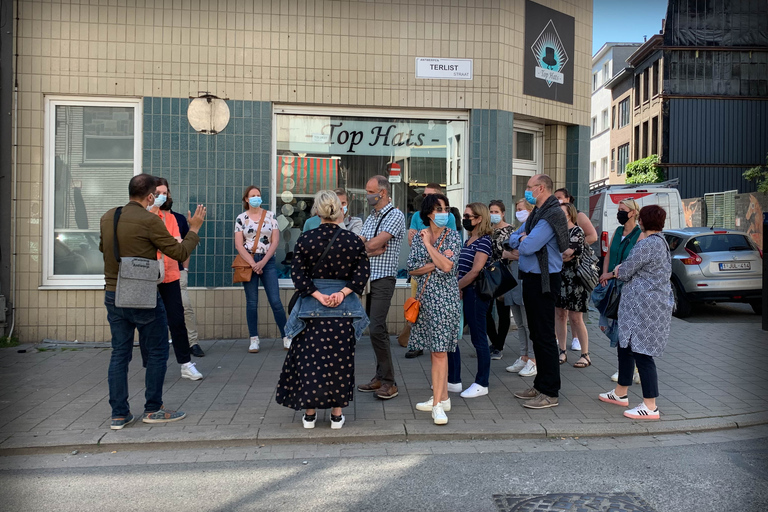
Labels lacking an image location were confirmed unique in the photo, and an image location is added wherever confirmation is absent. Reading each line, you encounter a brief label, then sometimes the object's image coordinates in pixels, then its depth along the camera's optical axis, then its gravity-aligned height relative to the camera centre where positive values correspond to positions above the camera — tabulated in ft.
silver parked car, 38.93 -1.08
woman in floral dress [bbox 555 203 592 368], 23.61 -1.76
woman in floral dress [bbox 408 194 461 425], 17.84 -1.19
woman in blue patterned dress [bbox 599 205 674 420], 18.15 -1.43
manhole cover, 12.66 -4.80
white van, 54.13 +3.90
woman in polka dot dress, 16.61 -1.53
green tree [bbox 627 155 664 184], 119.14 +14.25
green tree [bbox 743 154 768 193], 86.44 +9.94
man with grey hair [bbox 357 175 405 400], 19.51 -0.23
